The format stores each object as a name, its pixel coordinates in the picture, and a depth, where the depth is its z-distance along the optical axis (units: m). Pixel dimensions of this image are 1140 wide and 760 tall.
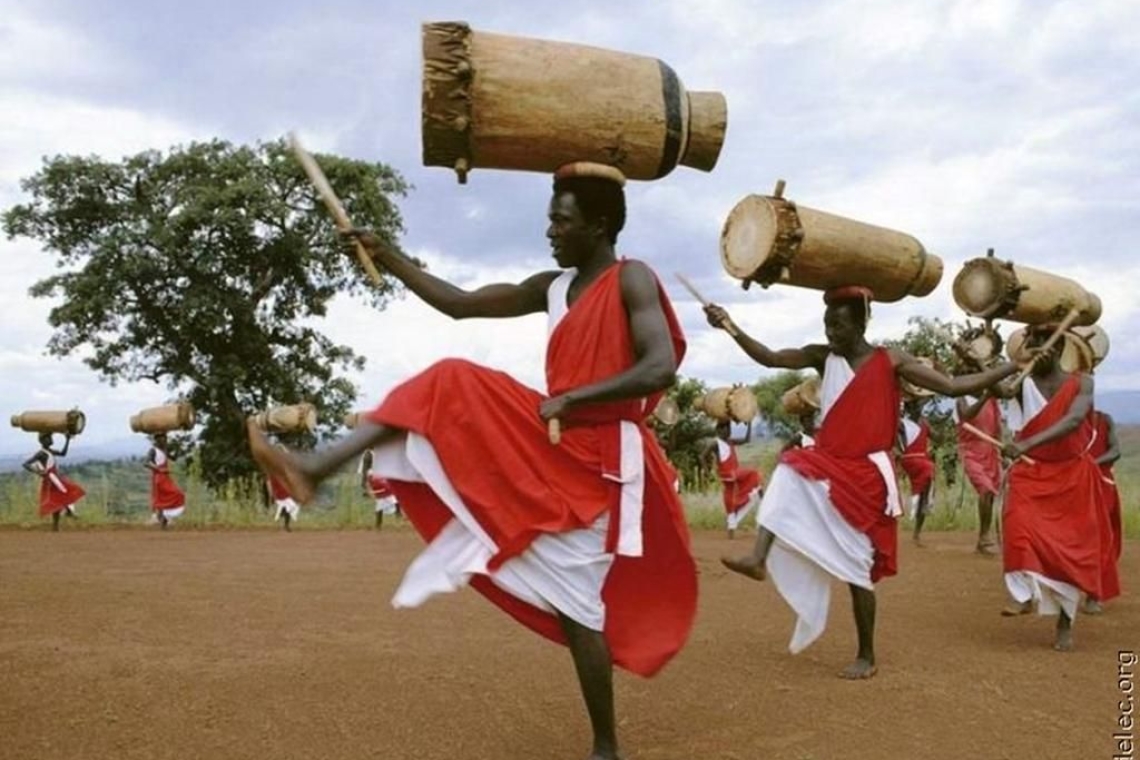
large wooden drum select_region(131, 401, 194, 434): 15.92
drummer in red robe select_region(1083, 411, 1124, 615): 7.47
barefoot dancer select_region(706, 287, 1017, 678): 5.28
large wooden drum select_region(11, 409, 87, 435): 15.02
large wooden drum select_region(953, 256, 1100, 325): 6.49
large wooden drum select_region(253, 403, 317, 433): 16.34
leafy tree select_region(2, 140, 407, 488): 20.97
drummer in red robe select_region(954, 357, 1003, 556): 11.12
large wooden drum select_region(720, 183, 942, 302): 5.32
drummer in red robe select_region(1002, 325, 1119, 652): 5.98
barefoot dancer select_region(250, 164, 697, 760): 3.33
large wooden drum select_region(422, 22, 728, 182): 3.66
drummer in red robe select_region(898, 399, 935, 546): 12.31
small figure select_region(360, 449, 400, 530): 14.68
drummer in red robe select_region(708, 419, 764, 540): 13.86
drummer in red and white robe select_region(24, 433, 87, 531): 14.77
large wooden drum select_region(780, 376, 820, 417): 13.18
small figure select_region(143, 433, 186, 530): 15.41
